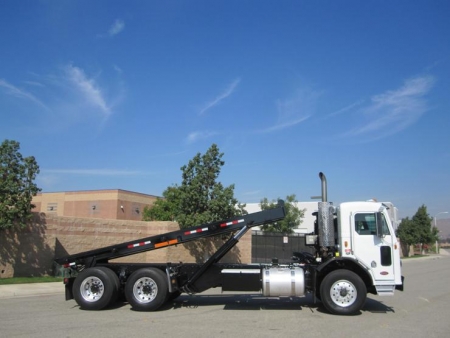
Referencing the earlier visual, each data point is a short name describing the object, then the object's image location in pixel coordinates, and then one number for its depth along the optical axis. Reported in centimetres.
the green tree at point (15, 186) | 1809
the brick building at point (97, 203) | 6619
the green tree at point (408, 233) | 5584
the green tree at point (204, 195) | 2456
